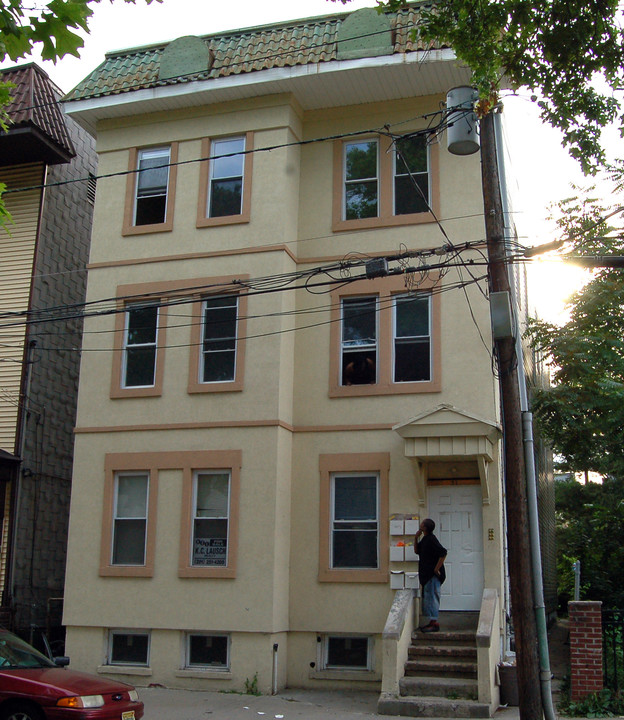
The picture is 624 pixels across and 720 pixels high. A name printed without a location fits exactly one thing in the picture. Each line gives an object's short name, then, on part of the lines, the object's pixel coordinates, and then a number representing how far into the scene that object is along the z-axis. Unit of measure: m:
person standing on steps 13.66
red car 9.56
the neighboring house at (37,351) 17.00
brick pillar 12.03
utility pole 10.10
